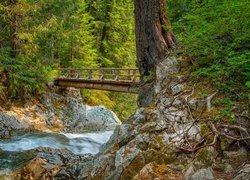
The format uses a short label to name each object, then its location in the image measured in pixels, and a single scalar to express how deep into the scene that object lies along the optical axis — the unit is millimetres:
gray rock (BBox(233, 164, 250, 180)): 3274
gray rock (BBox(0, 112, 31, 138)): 13491
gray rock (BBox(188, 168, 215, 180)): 3533
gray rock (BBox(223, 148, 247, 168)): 3763
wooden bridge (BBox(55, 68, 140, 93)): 14667
